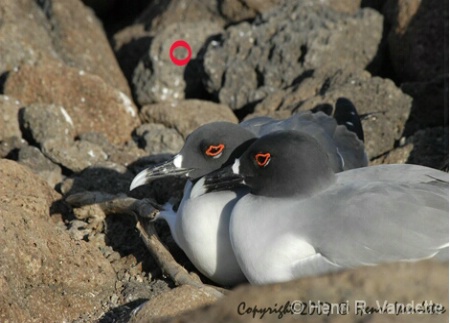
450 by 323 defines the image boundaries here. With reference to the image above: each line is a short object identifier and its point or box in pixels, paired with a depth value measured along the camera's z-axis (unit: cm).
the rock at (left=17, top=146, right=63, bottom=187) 1481
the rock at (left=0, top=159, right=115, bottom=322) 1080
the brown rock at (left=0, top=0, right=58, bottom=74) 1795
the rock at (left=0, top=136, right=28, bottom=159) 1567
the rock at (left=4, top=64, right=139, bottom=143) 1692
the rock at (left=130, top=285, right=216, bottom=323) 960
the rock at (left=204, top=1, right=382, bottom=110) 1737
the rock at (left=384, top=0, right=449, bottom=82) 1723
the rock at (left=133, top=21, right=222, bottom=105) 1847
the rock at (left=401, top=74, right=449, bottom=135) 1599
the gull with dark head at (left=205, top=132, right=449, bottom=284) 1027
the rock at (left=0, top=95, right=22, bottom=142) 1597
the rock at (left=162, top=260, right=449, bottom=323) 576
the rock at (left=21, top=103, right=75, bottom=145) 1577
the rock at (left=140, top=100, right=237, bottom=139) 1650
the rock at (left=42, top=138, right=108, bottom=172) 1506
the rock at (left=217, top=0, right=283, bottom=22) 1952
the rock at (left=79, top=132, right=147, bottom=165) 1555
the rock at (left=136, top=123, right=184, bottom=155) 1611
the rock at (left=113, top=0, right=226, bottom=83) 2033
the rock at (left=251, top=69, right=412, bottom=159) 1544
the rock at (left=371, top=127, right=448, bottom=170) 1463
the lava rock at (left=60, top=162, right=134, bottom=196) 1440
